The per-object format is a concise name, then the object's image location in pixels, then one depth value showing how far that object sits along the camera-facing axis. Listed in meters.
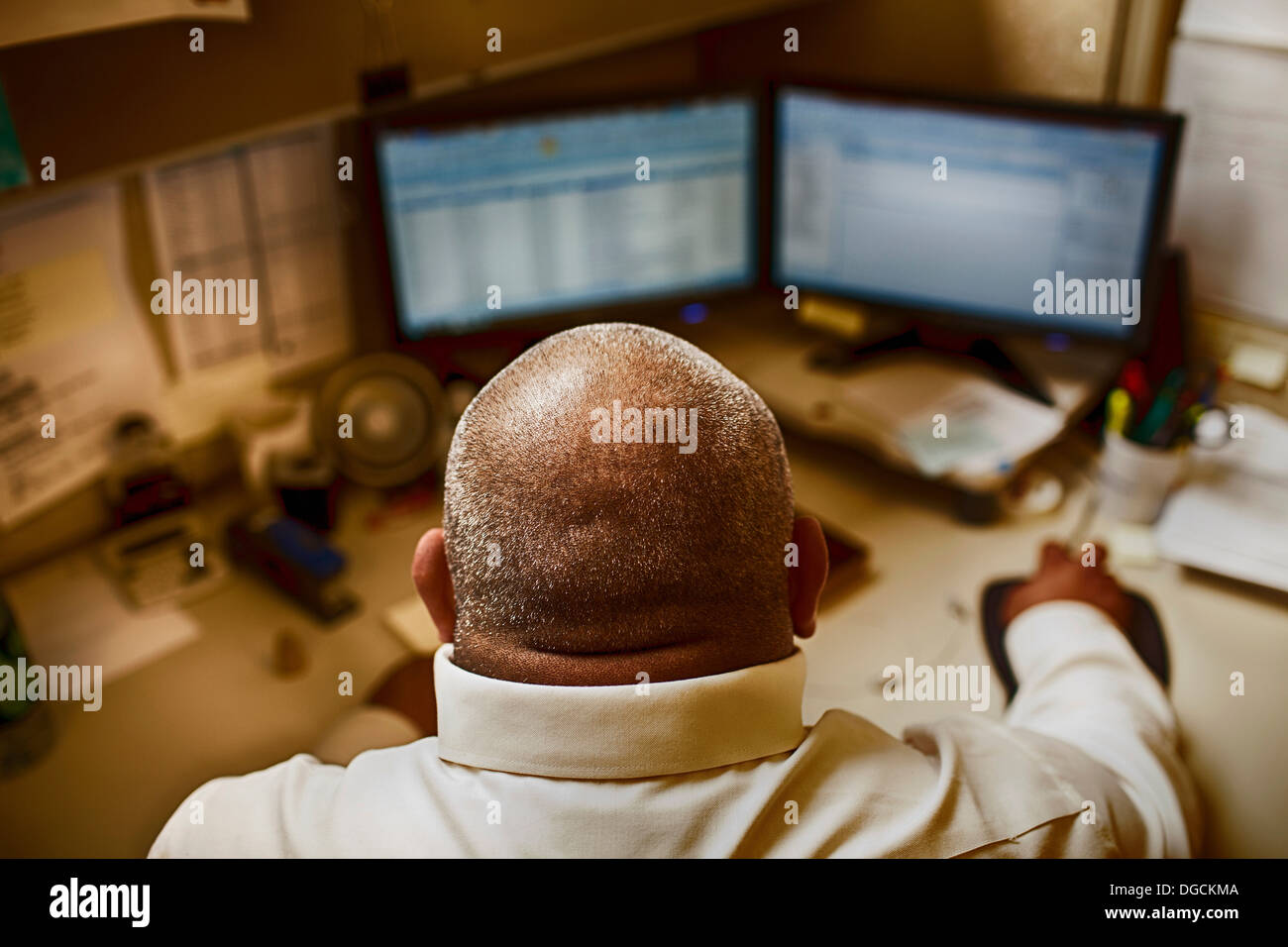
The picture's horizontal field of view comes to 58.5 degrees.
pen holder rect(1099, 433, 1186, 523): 1.24
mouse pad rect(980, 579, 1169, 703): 1.09
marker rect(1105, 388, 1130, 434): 1.26
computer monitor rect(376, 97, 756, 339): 1.28
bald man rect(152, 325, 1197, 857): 0.67
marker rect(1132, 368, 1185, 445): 1.25
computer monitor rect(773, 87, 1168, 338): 1.26
